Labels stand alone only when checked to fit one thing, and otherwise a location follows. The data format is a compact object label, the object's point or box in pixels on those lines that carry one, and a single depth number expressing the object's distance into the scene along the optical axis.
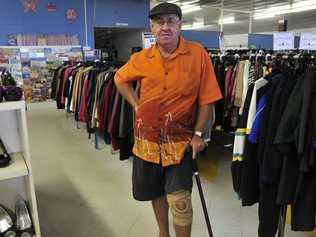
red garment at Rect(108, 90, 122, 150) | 3.15
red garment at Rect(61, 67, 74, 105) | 5.16
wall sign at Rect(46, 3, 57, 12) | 7.73
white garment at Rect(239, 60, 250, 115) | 3.10
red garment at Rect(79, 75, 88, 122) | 4.14
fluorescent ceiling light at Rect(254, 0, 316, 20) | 10.67
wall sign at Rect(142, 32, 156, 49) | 3.25
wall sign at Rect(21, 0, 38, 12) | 7.41
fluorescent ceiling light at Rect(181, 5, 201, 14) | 11.44
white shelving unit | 1.42
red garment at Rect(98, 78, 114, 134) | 3.36
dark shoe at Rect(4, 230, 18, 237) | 1.55
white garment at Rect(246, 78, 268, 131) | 1.88
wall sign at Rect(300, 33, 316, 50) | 3.32
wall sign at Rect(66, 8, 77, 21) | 8.02
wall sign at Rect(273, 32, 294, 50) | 3.12
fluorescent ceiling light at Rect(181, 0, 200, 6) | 10.50
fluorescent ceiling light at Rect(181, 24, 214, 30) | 16.31
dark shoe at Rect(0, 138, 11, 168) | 1.48
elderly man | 1.65
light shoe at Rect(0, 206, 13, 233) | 1.58
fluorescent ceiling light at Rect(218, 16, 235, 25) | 13.78
